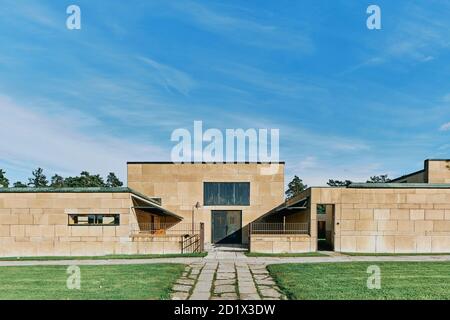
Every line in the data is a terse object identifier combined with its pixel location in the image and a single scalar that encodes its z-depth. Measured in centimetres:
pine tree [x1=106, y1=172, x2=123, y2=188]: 10766
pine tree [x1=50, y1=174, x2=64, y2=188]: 9051
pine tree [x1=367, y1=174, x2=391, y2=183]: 9486
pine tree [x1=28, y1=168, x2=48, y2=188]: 9612
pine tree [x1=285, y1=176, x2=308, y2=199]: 7586
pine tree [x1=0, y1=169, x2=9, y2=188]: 7008
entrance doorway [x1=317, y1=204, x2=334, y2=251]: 2100
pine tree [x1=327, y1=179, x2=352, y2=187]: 9738
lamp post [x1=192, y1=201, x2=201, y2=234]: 2848
